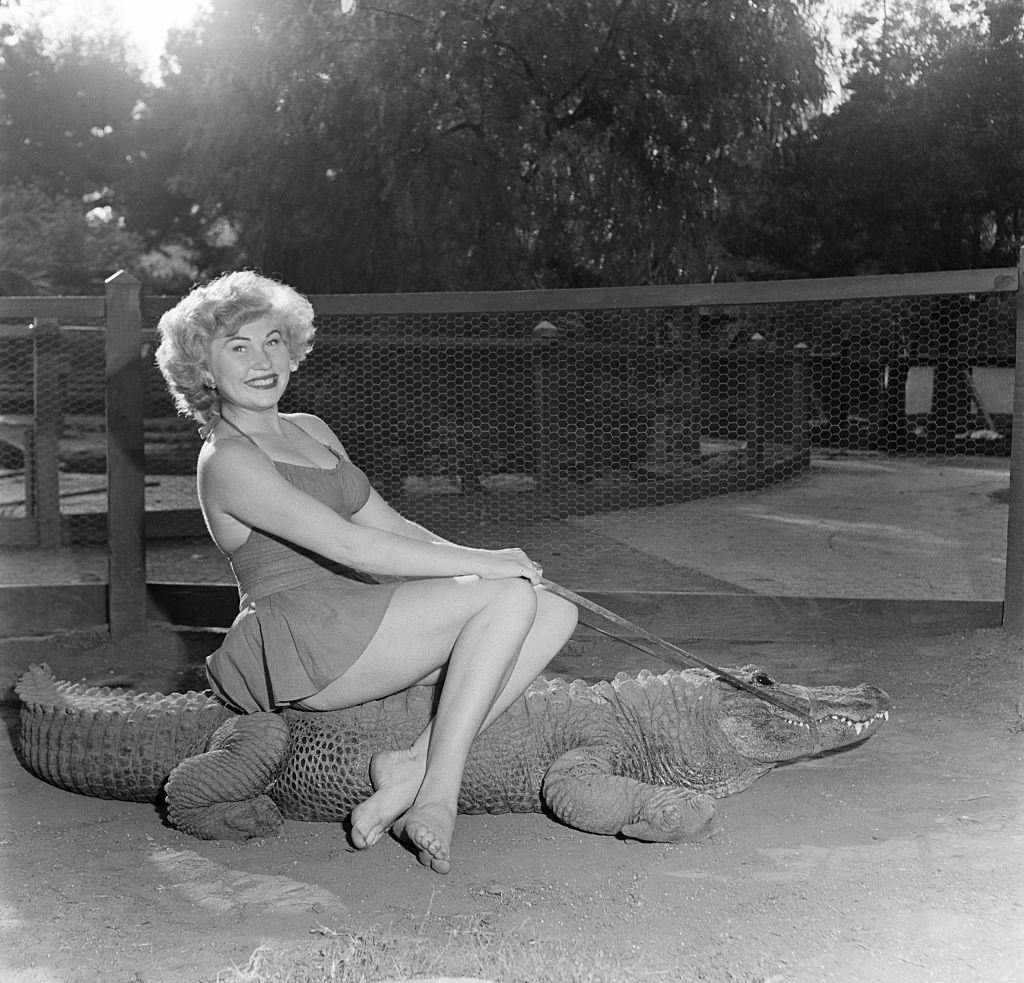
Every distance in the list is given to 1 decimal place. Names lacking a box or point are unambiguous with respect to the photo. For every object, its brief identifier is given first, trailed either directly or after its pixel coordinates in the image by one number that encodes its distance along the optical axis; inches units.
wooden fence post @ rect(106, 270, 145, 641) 207.3
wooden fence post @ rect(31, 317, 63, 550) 301.7
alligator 114.3
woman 107.6
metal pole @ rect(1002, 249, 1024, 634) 186.1
